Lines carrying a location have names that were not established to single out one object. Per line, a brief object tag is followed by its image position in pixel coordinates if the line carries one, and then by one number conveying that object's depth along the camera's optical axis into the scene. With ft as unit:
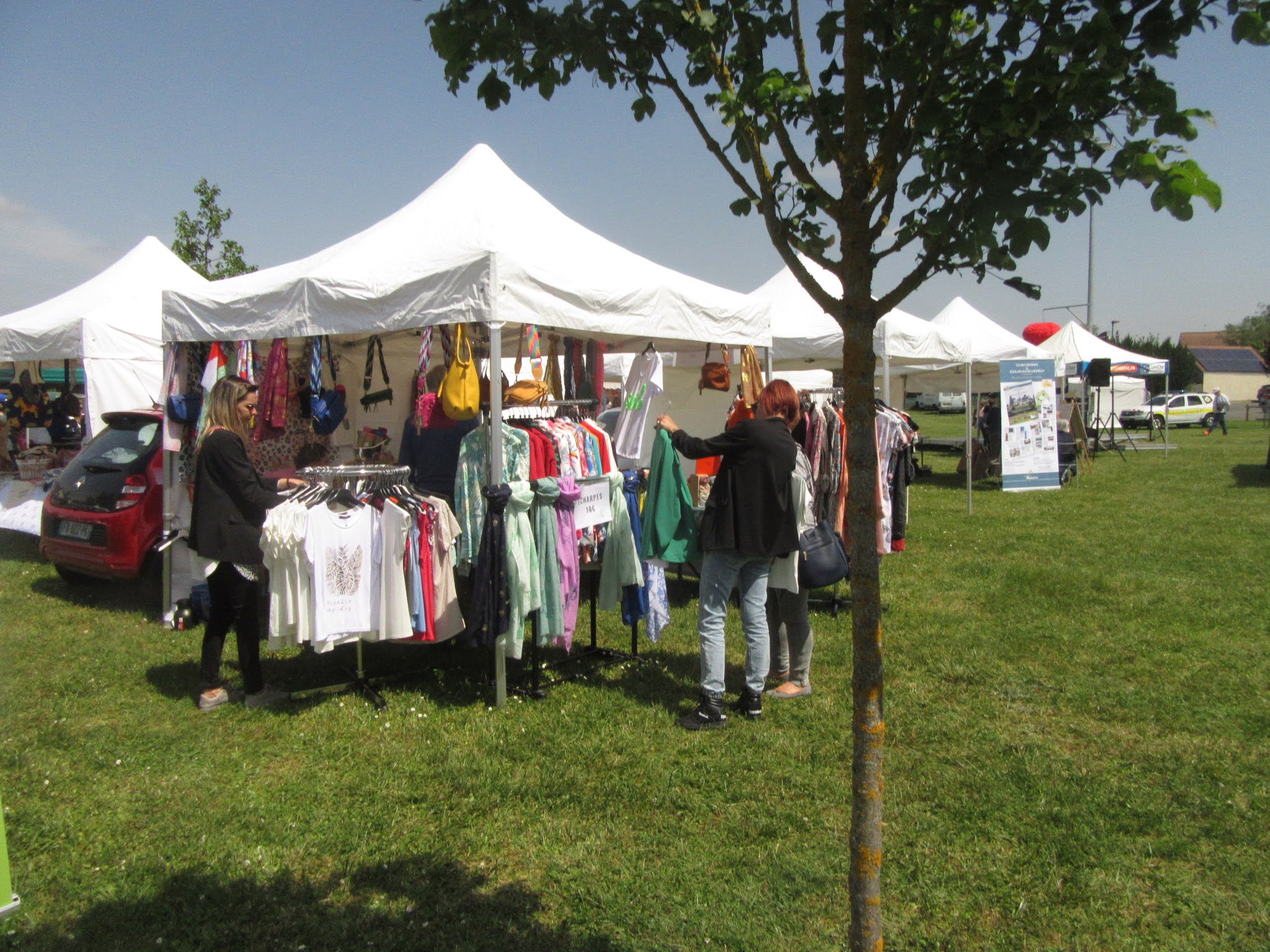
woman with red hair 14.76
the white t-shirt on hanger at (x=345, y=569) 15.10
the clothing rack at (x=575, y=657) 16.72
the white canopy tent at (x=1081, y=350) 68.85
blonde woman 15.07
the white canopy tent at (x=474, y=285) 15.94
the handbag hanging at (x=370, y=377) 23.98
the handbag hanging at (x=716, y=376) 23.15
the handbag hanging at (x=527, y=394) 18.63
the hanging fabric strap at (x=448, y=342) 18.86
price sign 16.92
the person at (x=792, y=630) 15.83
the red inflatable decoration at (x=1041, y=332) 71.15
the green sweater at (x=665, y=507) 16.56
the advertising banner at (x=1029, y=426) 41.91
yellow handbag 16.12
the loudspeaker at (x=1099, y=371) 61.98
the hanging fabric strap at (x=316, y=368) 21.35
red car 22.91
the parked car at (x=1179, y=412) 118.11
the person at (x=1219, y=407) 105.70
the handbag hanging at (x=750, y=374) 22.72
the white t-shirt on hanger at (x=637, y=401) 19.90
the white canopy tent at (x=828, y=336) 32.99
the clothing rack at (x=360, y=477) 15.89
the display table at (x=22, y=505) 28.68
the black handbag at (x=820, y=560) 15.88
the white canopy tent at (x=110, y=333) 29.55
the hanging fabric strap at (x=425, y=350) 19.08
